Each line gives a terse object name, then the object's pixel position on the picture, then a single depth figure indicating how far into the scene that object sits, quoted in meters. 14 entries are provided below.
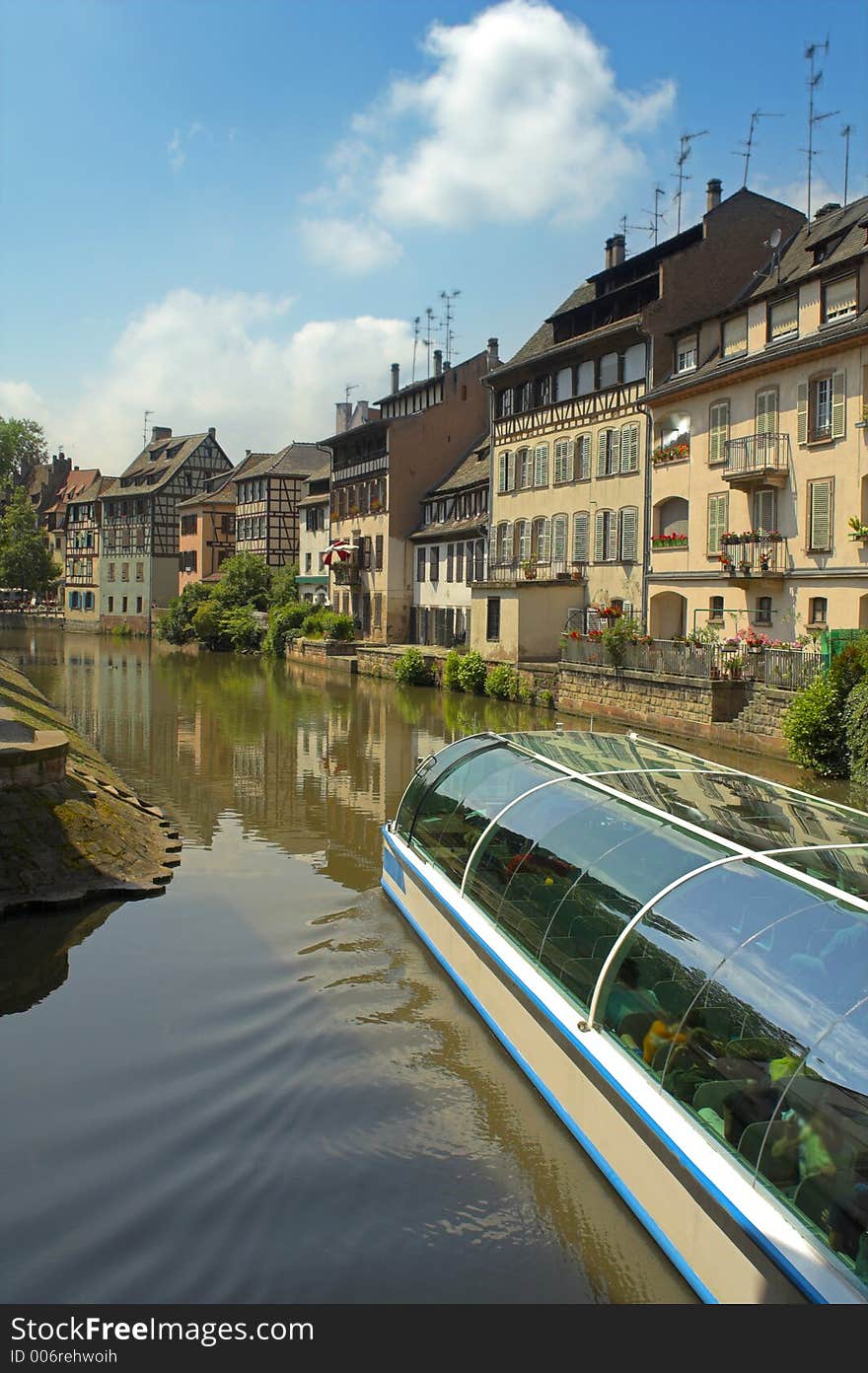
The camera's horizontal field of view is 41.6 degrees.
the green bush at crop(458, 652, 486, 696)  37.25
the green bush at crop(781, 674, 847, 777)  21.22
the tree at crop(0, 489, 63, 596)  84.19
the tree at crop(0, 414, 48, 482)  86.75
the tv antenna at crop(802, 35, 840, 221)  29.22
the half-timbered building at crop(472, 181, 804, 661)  33.81
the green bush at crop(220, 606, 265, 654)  60.06
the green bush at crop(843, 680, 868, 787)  20.45
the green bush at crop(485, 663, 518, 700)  35.34
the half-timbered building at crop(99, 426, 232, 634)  80.00
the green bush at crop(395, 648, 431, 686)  40.75
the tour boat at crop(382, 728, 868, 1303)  4.70
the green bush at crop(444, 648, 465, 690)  38.19
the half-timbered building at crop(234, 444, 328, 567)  68.31
